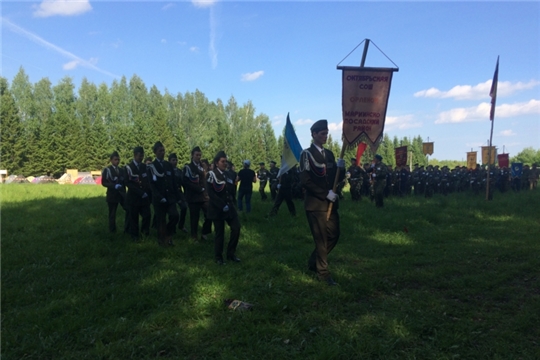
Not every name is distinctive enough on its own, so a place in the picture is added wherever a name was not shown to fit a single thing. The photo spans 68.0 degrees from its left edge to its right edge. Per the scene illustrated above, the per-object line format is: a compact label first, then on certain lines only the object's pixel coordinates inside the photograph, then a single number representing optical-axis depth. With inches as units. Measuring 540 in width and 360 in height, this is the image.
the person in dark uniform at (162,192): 327.0
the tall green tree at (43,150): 2086.6
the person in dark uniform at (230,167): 535.5
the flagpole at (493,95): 701.3
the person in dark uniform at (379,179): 604.4
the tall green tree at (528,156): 3483.0
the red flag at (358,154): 657.6
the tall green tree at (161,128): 2245.3
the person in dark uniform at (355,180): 731.4
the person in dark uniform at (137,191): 343.3
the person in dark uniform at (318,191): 239.0
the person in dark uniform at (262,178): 706.2
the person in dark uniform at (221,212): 288.4
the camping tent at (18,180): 1660.4
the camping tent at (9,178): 1645.9
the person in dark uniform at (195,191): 364.5
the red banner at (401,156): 960.2
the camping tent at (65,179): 1744.0
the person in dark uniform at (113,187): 366.9
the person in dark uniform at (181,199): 387.9
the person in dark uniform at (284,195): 500.4
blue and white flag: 442.0
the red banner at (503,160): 1193.4
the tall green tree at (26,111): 2085.4
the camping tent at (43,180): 1712.7
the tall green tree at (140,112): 2236.7
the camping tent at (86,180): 1620.3
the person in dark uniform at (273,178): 723.4
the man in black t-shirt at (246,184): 555.8
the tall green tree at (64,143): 2126.0
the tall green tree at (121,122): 2229.3
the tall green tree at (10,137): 2004.2
